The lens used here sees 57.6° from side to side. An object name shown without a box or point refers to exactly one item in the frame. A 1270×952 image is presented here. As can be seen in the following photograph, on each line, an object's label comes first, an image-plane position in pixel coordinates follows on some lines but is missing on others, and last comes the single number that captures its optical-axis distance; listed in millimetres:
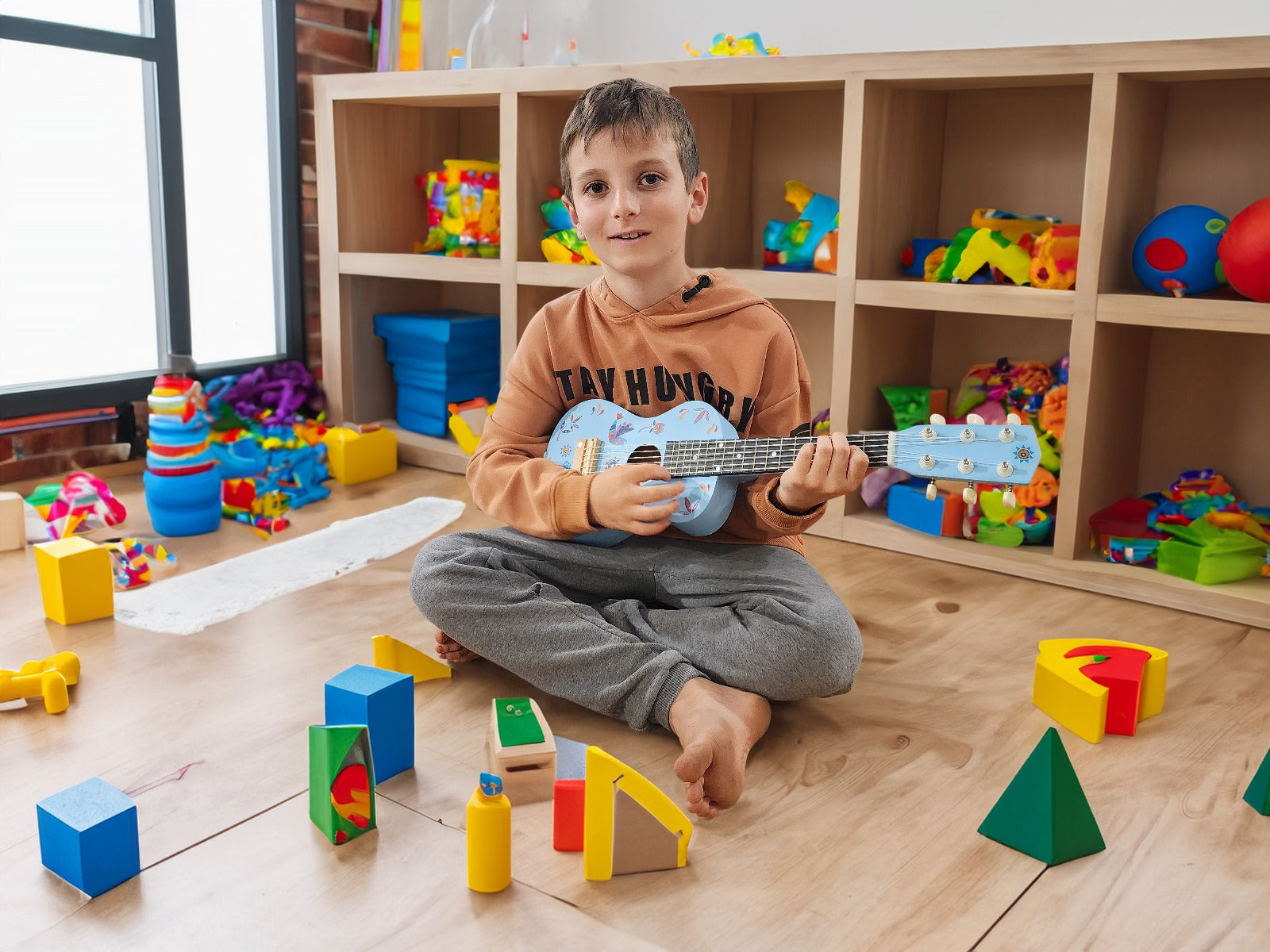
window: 2107
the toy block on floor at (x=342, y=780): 974
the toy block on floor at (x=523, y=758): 1066
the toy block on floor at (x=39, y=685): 1243
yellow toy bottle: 916
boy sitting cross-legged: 1213
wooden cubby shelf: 1667
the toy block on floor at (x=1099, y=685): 1222
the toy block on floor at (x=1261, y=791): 1068
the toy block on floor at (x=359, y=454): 2256
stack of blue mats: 2418
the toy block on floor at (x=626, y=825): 935
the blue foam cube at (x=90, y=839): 914
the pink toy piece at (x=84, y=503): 1857
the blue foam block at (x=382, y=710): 1097
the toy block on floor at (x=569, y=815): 984
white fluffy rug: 1560
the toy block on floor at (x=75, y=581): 1488
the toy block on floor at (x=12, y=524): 1819
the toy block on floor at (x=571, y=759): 1105
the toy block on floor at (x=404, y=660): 1311
